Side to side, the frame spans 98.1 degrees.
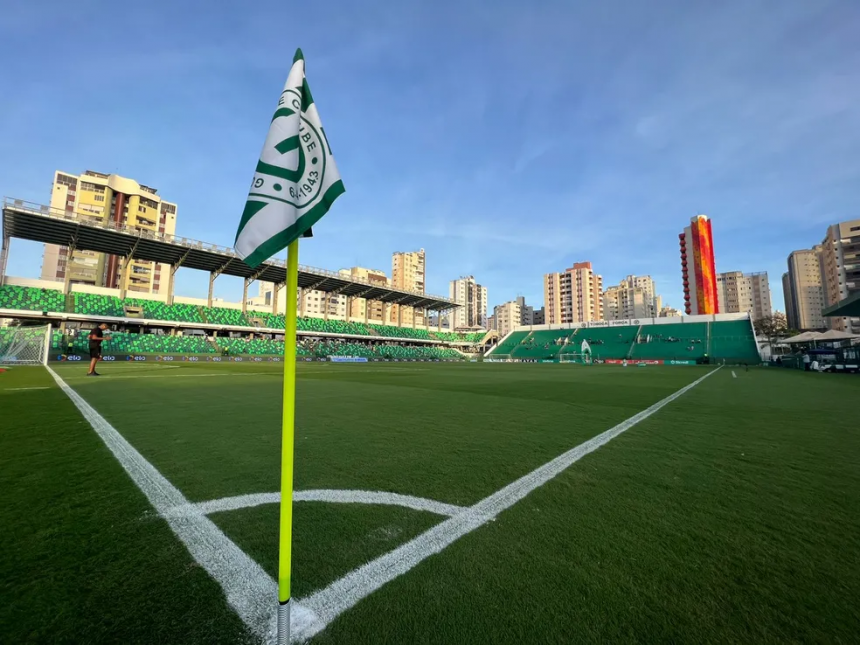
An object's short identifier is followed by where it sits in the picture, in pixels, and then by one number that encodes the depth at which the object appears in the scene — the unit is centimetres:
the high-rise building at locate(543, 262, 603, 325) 11481
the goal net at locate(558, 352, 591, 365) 5091
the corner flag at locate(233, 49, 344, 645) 153
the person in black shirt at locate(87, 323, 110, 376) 1325
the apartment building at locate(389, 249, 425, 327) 12188
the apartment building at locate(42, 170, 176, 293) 6156
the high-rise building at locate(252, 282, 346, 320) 10881
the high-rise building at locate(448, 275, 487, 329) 15112
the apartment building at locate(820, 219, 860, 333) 6862
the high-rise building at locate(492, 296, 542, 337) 14550
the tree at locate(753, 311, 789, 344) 6037
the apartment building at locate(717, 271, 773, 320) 12719
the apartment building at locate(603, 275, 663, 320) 12950
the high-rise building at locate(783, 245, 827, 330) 10712
